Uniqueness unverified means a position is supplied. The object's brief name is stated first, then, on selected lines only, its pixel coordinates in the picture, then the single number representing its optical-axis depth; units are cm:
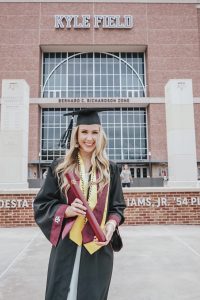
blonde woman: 184
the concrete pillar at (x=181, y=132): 1297
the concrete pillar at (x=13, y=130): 1320
